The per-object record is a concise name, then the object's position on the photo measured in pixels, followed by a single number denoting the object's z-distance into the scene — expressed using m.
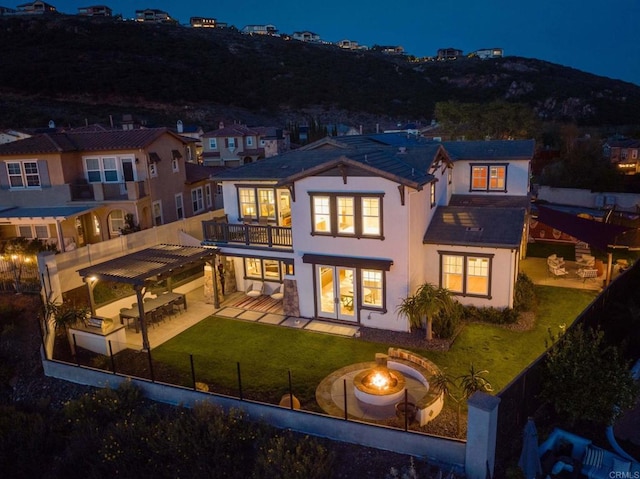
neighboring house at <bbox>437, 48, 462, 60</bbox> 183.95
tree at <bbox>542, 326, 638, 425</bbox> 11.51
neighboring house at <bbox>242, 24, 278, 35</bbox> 184.19
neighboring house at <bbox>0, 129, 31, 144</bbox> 38.19
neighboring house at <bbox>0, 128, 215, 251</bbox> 24.45
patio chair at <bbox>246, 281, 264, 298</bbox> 20.67
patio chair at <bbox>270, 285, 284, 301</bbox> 19.94
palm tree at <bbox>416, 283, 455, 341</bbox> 15.09
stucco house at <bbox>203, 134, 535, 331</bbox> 16.23
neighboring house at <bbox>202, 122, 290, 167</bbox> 56.02
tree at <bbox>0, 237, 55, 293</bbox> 19.39
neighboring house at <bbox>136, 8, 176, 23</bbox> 152.66
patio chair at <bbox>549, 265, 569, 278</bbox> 21.33
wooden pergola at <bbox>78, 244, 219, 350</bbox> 15.47
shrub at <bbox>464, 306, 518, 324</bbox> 16.98
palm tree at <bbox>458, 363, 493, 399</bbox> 10.69
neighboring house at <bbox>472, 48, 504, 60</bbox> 181.19
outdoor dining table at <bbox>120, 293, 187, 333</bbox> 17.34
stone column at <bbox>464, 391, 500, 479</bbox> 9.20
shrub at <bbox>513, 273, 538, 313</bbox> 17.94
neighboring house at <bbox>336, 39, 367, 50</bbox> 185.50
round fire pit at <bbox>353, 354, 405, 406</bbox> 11.66
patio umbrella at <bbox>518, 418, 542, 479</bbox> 10.19
